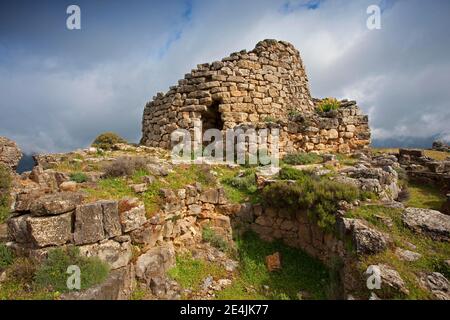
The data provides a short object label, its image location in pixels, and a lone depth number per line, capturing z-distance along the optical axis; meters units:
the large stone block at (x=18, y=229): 4.47
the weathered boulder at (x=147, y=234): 5.11
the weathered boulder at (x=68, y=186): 5.46
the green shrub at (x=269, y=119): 11.12
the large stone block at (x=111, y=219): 4.68
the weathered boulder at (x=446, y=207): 6.05
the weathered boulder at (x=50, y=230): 4.20
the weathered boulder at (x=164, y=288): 4.79
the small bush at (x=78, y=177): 6.06
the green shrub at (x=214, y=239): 6.28
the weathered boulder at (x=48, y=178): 6.04
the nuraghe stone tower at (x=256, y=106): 10.71
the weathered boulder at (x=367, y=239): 4.41
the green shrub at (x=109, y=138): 14.84
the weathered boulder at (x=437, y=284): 3.61
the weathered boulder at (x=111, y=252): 4.42
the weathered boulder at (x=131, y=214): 4.95
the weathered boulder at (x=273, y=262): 5.81
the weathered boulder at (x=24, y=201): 4.71
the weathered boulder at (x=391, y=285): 3.67
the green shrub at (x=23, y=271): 4.05
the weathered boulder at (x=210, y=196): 6.86
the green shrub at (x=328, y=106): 12.59
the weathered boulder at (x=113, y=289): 3.88
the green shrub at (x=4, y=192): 6.28
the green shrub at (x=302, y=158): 9.29
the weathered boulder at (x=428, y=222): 4.68
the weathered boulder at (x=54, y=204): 4.36
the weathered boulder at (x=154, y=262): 4.92
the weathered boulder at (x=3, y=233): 5.07
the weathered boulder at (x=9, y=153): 9.38
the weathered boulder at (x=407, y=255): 4.26
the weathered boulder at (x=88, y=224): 4.42
